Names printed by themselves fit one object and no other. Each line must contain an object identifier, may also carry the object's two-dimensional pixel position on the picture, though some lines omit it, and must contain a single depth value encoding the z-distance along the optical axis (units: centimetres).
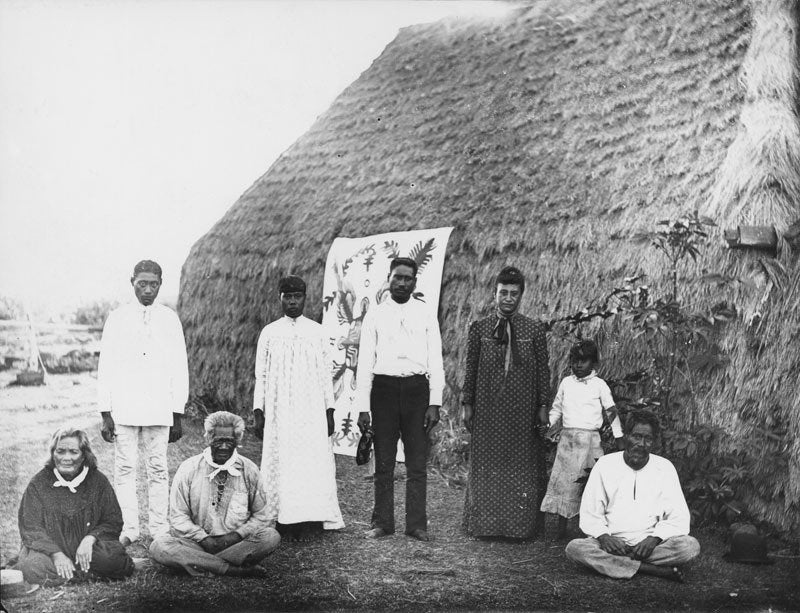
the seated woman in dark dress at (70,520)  451
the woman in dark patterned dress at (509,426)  545
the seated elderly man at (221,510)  467
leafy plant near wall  532
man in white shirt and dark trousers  534
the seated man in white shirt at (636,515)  466
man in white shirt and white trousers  524
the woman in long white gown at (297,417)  550
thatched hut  554
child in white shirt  530
